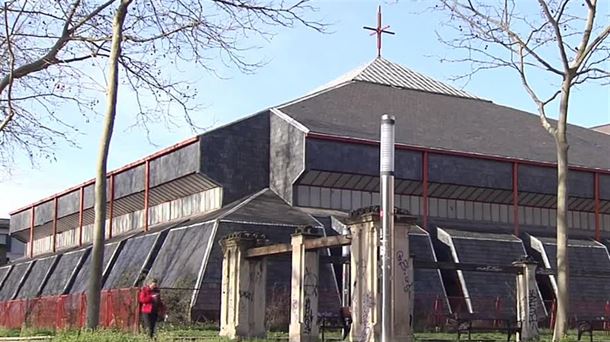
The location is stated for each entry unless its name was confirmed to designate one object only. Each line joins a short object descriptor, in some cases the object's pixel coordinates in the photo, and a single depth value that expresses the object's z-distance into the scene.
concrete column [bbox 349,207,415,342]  18.84
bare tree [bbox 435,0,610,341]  25.02
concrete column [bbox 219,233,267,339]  23.75
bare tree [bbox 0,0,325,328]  21.48
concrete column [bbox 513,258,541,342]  25.39
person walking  23.58
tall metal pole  13.32
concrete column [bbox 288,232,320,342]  22.06
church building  45.59
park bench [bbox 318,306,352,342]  25.77
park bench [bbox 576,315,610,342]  26.98
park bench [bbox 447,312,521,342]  25.14
